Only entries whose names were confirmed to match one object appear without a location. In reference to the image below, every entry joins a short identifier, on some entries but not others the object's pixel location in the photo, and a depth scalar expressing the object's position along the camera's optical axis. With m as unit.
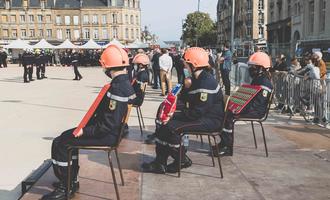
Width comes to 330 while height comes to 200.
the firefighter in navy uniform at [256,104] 6.80
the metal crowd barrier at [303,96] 9.84
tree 116.46
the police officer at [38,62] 24.86
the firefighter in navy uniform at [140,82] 8.34
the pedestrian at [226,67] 16.17
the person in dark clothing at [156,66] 18.69
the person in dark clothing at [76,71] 24.57
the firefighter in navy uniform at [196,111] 5.55
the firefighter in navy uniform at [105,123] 4.65
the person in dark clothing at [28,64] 23.19
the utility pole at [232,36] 20.67
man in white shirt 16.19
